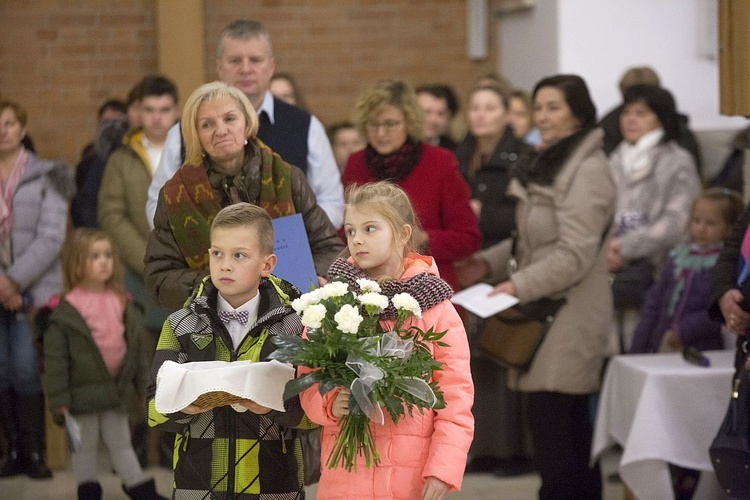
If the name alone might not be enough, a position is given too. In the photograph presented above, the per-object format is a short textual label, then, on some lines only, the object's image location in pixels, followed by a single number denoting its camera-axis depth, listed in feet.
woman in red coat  32.78
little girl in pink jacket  20.56
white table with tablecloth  31.50
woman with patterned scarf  24.44
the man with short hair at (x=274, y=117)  28.71
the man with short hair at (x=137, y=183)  40.09
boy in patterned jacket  21.66
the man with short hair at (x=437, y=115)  45.85
